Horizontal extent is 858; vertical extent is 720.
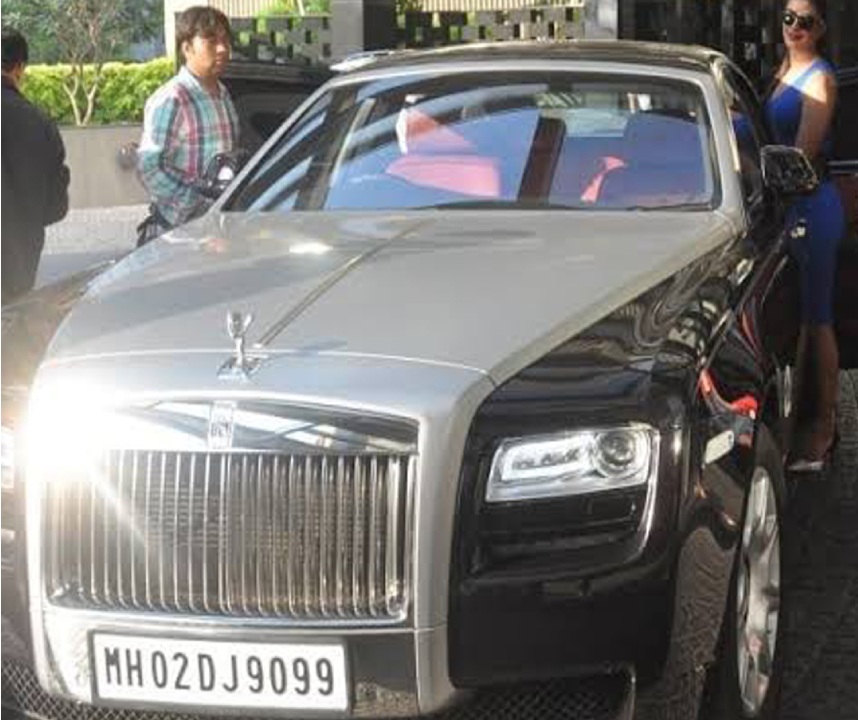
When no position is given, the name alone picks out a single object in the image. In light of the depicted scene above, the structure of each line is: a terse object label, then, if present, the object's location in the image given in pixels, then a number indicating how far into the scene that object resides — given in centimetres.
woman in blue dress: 598
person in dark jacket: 652
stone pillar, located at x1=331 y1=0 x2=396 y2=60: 1606
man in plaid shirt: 679
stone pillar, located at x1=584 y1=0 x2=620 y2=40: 1366
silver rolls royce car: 319
